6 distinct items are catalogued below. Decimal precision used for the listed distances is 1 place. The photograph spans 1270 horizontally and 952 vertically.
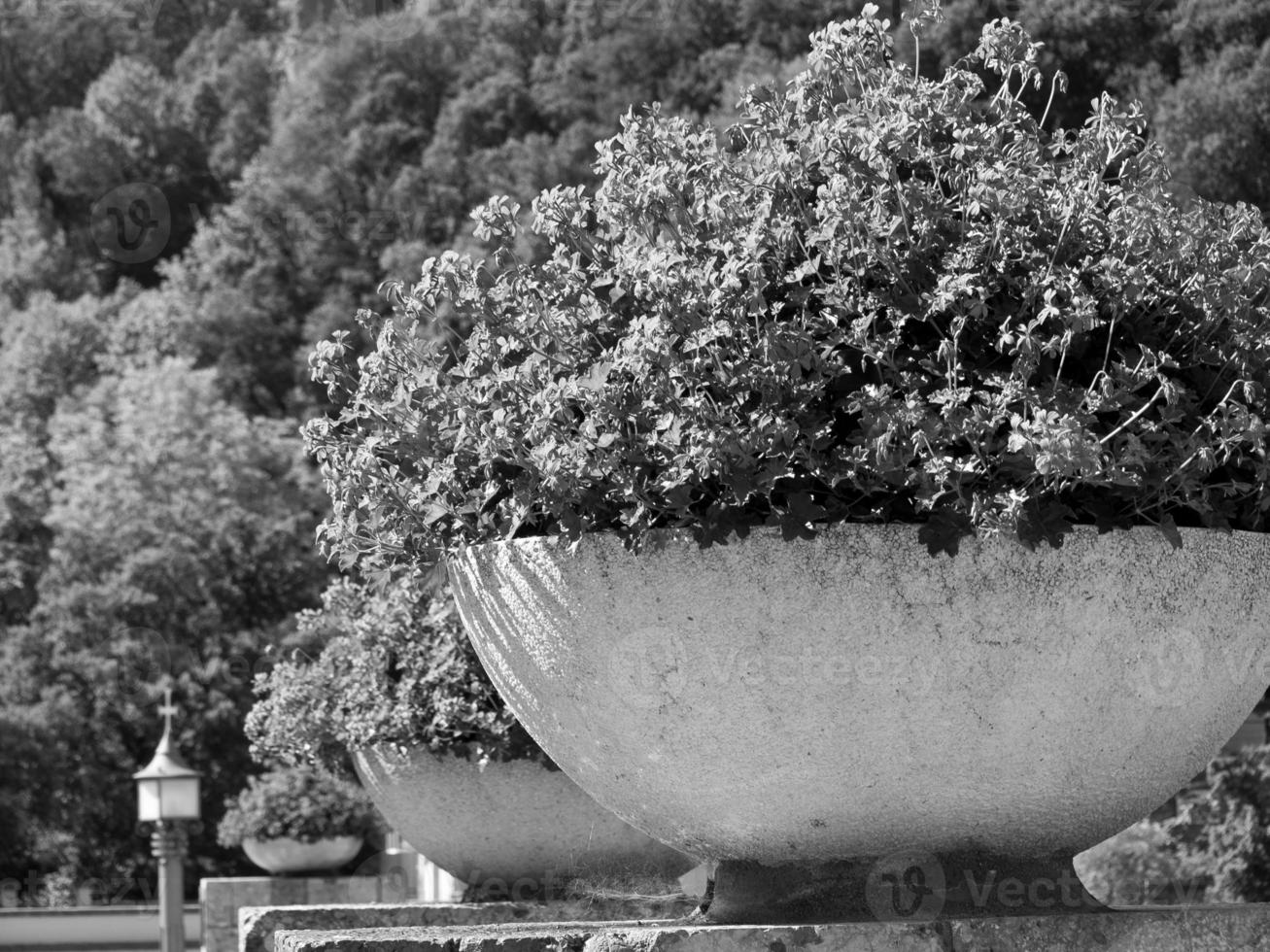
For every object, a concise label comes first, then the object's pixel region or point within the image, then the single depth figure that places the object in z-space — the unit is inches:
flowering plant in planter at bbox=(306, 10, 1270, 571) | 126.2
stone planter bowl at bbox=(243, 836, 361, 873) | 455.2
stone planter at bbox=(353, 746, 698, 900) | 228.7
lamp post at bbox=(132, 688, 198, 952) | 439.8
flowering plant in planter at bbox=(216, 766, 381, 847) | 452.4
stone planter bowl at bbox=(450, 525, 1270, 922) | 127.5
